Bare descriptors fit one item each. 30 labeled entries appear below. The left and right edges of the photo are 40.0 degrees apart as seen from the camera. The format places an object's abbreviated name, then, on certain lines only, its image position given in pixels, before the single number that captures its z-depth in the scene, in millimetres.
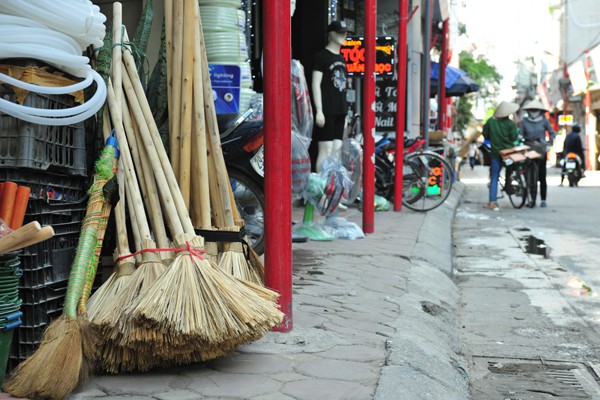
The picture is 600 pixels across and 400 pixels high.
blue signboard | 4992
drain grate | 3703
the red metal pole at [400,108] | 10070
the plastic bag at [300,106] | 6238
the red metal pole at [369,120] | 7762
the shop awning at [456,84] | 21578
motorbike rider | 21047
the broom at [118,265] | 3088
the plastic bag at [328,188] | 7051
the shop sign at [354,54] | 10492
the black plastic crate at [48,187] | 2982
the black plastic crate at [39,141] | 2963
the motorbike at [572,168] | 20234
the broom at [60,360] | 2770
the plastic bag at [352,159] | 7828
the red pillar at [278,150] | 3672
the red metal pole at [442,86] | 19266
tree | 44531
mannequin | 7629
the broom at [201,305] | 2857
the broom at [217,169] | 3689
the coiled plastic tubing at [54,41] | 2936
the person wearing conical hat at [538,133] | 13234
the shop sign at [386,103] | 12922
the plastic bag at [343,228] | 7578
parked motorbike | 5388
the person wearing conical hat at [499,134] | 12883
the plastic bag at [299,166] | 6203
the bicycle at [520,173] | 12773
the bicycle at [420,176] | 10727
